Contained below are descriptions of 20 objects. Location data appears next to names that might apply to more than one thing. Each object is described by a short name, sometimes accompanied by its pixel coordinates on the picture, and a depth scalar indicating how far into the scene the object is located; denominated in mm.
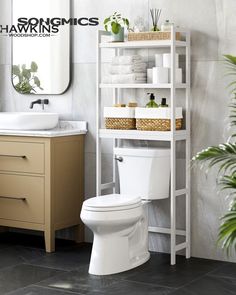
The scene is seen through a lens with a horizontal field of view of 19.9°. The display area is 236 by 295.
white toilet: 4254
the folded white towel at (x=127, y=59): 4645
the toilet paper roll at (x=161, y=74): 4516
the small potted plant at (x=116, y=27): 4617
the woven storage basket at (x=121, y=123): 4668
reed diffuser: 4691
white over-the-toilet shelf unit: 4422
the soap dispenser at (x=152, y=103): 4598
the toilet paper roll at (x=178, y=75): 4536
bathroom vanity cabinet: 4823
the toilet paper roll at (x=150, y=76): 4672
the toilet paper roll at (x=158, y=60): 4613
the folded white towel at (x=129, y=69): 4652
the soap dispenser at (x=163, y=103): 4562
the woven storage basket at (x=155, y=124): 4492
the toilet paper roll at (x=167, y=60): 4535
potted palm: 2990
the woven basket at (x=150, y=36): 4466
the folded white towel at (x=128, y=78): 4648
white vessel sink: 4875
